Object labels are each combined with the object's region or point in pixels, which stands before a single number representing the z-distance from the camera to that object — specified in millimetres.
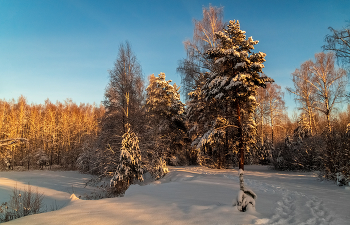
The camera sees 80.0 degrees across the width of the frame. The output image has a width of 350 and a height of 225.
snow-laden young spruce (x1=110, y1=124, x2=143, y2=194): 11727
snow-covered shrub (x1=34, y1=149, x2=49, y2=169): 32469
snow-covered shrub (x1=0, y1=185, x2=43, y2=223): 6270
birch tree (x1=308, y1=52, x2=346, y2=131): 20711
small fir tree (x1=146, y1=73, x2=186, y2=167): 23453
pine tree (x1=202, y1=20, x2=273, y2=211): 12562
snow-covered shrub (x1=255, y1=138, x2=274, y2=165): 23734
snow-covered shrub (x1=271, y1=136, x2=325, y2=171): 15070
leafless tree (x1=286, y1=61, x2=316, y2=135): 24347
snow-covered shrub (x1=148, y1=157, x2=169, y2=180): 14173
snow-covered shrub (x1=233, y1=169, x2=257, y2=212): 4680
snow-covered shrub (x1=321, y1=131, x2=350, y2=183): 9680
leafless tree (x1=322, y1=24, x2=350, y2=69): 12157
